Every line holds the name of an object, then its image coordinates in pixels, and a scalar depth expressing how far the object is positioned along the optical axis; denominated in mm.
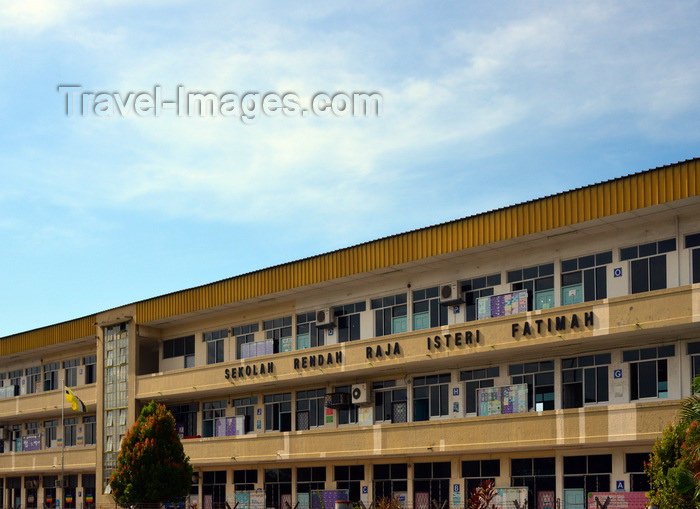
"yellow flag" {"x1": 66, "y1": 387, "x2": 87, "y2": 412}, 54531
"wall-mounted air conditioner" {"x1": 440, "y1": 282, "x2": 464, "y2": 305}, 38656
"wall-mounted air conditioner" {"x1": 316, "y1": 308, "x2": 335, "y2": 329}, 44031
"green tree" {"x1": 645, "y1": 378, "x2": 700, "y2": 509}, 22672
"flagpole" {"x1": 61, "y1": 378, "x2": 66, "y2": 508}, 55975
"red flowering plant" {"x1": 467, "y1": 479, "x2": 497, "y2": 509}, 32125
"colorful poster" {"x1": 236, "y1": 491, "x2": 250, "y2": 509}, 47812
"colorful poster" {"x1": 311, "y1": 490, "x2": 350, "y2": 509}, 42875
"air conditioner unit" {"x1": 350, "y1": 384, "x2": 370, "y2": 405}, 42375
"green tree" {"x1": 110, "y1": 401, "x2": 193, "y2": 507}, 44000
